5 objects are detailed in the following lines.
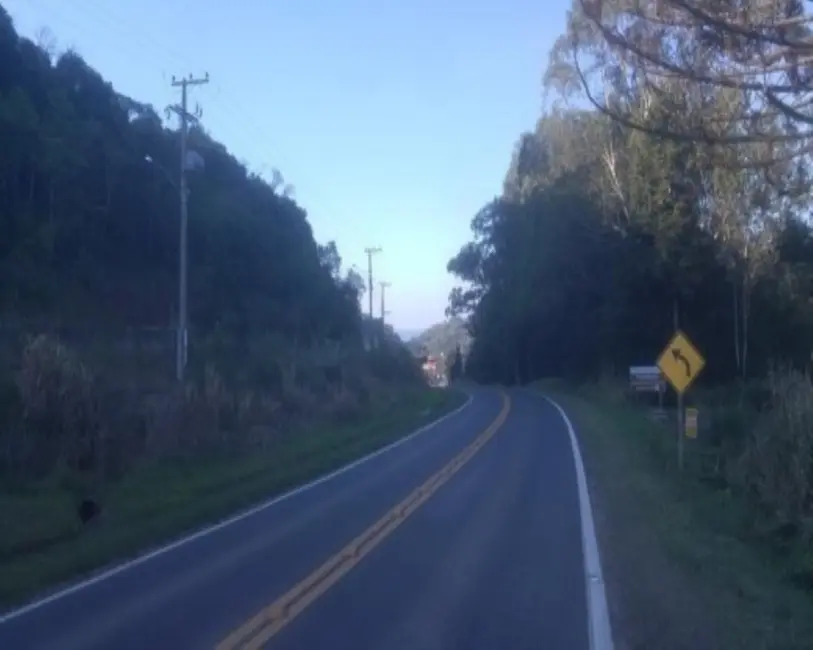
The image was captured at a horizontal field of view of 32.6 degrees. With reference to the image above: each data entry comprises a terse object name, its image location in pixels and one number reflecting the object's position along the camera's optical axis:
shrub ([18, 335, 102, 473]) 24.47
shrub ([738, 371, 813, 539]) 21.72
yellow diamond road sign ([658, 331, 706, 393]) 29.58
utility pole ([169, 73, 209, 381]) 36.91
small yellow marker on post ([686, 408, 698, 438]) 32.34
